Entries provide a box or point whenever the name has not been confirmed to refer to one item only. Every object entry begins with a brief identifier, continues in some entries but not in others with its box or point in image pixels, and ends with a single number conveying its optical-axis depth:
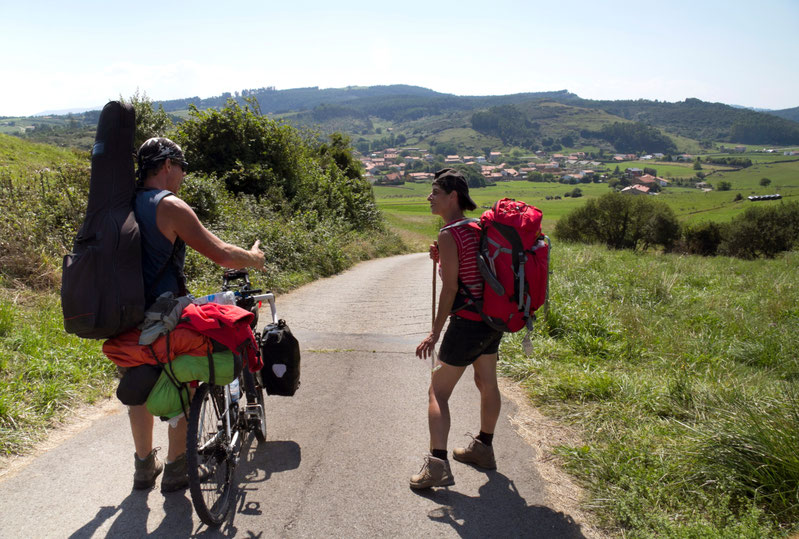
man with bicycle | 2.75
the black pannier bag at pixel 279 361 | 3.72
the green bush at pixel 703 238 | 45.06
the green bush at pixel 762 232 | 41.38
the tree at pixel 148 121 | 17.67
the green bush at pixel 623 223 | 45.31
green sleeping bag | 2.78
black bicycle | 2.68
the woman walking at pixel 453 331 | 3.19
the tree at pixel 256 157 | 17.22
